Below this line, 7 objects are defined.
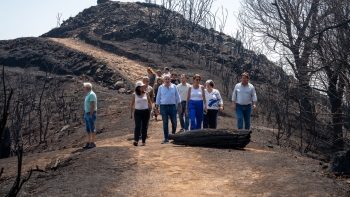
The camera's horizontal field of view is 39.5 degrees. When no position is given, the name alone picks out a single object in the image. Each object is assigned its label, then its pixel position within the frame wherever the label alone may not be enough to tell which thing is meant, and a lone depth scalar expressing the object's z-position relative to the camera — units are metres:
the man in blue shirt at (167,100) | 11.41
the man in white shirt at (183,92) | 12.91
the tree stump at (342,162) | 7.33
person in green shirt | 11.71
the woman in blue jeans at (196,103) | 11.74
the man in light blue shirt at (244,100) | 11.76
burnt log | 10.60
